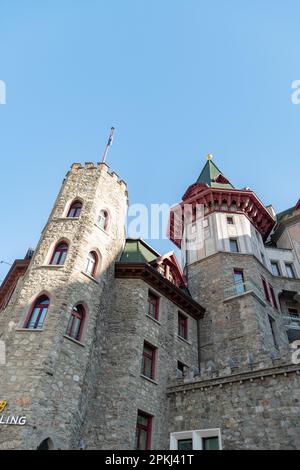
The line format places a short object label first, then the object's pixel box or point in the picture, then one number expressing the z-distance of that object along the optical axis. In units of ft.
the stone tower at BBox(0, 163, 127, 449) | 38.75
